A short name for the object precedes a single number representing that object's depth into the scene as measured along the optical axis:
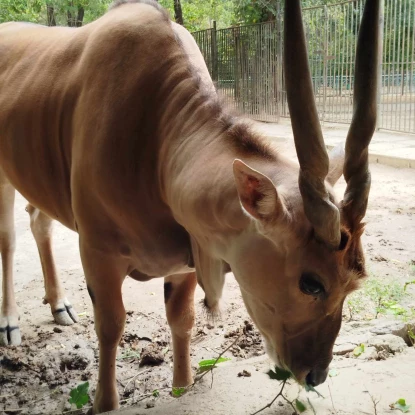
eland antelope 1.95
